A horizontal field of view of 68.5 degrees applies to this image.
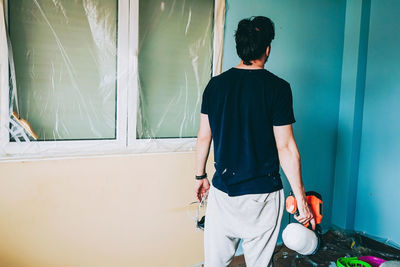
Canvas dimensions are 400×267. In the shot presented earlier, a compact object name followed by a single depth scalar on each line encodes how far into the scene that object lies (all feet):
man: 3.90
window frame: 4.86
